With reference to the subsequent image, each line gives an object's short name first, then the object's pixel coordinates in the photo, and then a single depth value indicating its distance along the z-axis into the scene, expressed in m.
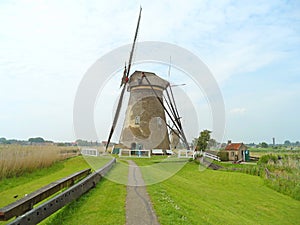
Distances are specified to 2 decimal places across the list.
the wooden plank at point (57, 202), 4.34
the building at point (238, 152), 34.38
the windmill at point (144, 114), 26.52
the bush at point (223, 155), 32.83
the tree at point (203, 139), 35.72
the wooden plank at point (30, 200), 4.71
